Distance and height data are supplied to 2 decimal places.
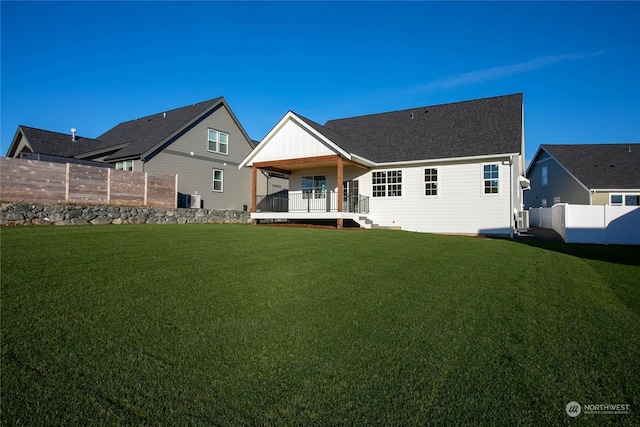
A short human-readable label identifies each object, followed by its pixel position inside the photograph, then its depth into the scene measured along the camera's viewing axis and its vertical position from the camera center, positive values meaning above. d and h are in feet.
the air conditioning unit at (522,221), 61.20 +0.27
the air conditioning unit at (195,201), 67.97 +3.80
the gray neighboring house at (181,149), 67.92 +14.68
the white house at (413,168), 52.85 +8.70
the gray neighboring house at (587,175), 80.94 +11.74
